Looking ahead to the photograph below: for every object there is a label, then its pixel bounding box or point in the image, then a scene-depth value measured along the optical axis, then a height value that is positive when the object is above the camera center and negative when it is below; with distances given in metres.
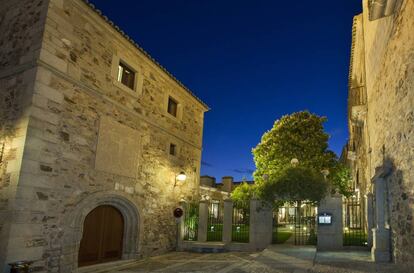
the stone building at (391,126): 6.96 +2.32
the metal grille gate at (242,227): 13.97 -1.01
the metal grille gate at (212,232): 14.41 -1.39
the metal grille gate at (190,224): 14.10 -0.91
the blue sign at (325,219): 10.93 -0.28
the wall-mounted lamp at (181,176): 13.98 +1.10
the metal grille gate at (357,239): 11.33 -0.99
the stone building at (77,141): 7.81 +1.61
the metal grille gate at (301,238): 11.91 -1.03
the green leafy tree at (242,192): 23.75 +1.01
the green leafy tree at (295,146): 19.66 +3.84
